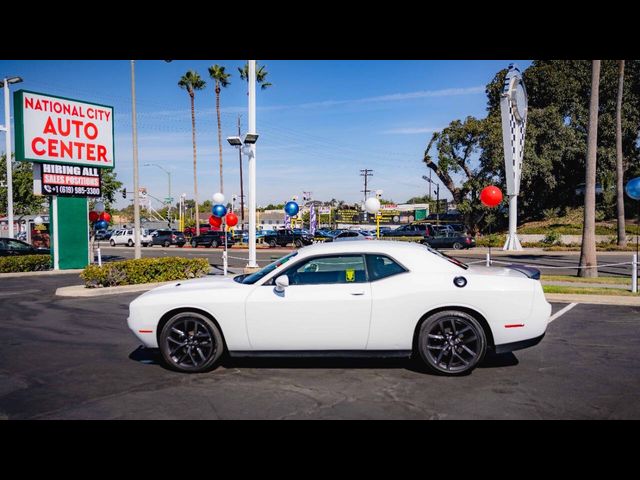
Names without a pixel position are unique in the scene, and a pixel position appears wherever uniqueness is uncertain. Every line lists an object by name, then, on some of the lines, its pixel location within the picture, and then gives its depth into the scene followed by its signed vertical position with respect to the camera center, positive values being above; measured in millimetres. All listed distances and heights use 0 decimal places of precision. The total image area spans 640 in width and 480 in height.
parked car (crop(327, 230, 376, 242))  34369 -856
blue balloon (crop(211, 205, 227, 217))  19062 +456
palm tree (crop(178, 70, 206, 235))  52250 +14363
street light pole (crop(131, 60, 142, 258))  19938 +2662
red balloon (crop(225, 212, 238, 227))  20317 +124
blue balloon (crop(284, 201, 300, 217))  28391 +793
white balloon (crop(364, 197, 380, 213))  22309 +797
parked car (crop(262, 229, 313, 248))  37656 -1285
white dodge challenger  5531 -1025
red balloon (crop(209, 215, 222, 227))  18173 +38
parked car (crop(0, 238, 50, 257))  22555 -1192
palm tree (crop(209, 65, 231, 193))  51781 +15179
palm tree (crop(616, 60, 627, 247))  29797 +1914
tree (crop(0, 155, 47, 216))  41719 +2788
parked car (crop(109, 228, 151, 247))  46319 -1472
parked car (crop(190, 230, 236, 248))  41625 -1502
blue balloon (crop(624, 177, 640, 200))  12430 +847
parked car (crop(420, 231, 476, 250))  32719 -1251
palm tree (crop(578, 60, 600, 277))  15391 +875
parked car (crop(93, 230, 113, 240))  59438 -1581
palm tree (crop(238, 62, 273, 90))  49594 +14788
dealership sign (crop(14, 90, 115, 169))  19484 +3760
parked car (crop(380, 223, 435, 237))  39897 -746
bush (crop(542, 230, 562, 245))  34156 -1114
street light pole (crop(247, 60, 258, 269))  16922 +2292
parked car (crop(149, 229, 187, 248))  43750 -1404
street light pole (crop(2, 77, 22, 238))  28875 +5610
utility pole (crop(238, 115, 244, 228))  59181 +3525
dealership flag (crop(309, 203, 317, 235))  36344 +70
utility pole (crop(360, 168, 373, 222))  80600 +7248
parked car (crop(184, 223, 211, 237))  52188 -974
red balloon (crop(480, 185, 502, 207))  14469 +746
